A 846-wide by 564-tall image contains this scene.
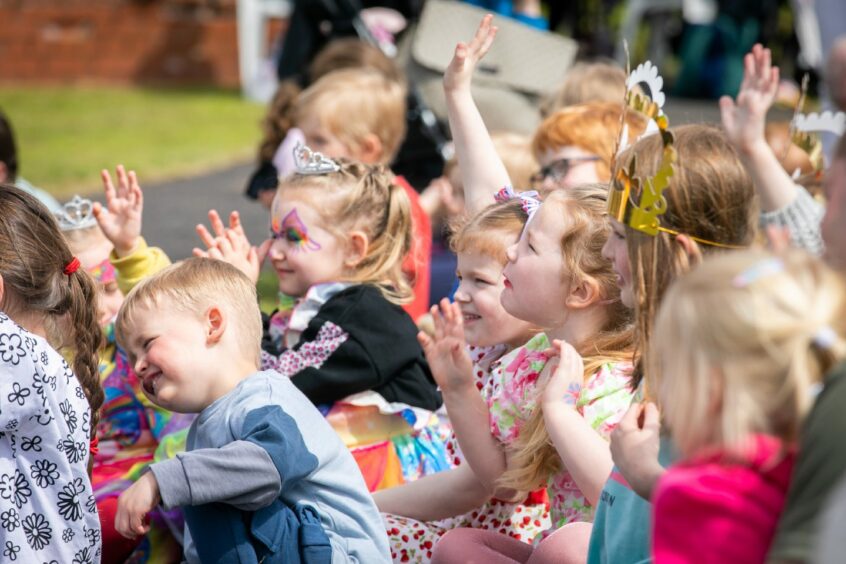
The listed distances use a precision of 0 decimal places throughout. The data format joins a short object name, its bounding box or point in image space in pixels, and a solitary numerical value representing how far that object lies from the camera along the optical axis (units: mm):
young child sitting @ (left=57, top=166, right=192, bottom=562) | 6586
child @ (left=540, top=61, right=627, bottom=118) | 9437
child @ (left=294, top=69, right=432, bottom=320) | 9305
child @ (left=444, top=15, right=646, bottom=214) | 6594
